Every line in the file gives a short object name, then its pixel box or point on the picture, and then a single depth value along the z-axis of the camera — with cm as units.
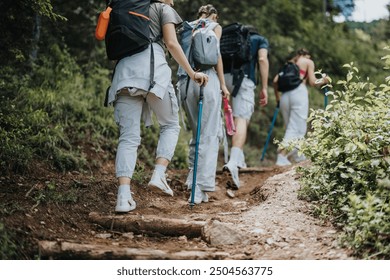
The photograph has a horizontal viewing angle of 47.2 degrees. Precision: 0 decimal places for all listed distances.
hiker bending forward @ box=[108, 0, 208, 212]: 406
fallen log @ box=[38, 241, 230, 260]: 304
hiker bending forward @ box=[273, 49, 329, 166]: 795
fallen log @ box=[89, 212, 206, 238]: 382
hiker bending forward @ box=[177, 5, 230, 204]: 506
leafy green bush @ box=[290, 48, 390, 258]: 312
